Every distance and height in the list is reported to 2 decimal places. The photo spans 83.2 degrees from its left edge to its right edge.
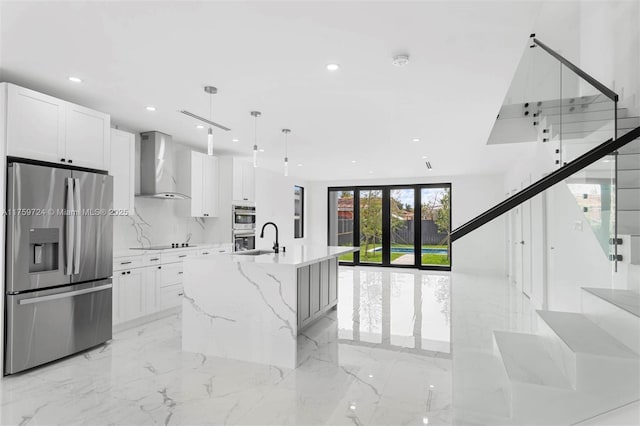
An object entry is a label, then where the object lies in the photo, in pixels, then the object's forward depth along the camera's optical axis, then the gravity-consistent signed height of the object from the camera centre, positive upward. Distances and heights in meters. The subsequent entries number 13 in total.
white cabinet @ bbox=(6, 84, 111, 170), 2.99 +0.78
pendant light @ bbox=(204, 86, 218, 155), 3.30 +1.17
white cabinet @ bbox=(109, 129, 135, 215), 4.24 +0.58
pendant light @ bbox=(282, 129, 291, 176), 4.75 +1.15
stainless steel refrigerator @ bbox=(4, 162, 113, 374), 2.96 -0.43
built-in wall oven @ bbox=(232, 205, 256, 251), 6.09 -0.18
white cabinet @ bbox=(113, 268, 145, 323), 4.02 -0.91
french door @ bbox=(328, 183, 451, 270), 9.31 -0.15
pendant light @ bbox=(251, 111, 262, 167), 4.01 +1.16
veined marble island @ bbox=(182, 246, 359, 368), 3.18 -0.84
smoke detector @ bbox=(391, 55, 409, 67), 2.66 +1.18
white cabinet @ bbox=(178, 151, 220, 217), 5.50 +0.55
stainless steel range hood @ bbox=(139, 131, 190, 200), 4.87 +0.71
